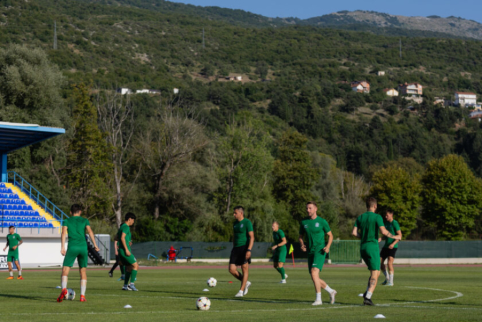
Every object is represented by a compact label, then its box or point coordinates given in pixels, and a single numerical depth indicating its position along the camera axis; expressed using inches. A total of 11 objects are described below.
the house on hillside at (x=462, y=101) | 7638.3
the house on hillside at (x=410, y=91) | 7555.1
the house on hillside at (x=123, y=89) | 4736.7
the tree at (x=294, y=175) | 2935.5
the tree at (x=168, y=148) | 2394.2
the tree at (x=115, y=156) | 2367.1
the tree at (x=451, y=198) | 2994.6
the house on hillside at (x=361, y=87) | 7586.6
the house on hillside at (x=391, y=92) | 7758.9
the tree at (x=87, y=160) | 2294.5
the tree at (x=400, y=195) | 3110.2
